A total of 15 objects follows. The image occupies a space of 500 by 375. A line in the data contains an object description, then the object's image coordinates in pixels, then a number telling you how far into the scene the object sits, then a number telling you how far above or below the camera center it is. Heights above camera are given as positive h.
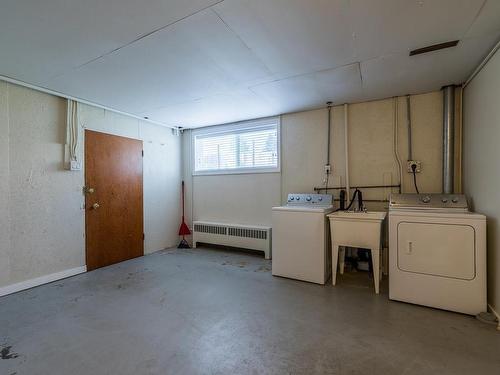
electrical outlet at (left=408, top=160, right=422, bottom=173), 3.03 +0.25
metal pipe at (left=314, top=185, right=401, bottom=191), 3.19 -0.03
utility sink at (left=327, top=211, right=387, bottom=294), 2.53 -0.50
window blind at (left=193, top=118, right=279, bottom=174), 4.00 +0.65
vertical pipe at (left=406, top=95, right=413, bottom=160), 3.07 +0.75
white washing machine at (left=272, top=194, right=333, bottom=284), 2.77 -0.67
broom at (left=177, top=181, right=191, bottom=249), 4.54 -0.88
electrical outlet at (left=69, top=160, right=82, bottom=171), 3.11 +0.27
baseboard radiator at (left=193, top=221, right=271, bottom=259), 3.86 -0.82
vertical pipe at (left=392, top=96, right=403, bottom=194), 3.12 +0.56
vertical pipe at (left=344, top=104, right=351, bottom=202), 3.37 +0.48
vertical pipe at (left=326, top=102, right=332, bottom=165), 3.51 +0.82
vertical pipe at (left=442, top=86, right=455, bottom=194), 2.78 +0.51
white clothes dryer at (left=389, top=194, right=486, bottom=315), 2.06 -0.64
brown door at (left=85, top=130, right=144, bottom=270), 3.36 -0.18
